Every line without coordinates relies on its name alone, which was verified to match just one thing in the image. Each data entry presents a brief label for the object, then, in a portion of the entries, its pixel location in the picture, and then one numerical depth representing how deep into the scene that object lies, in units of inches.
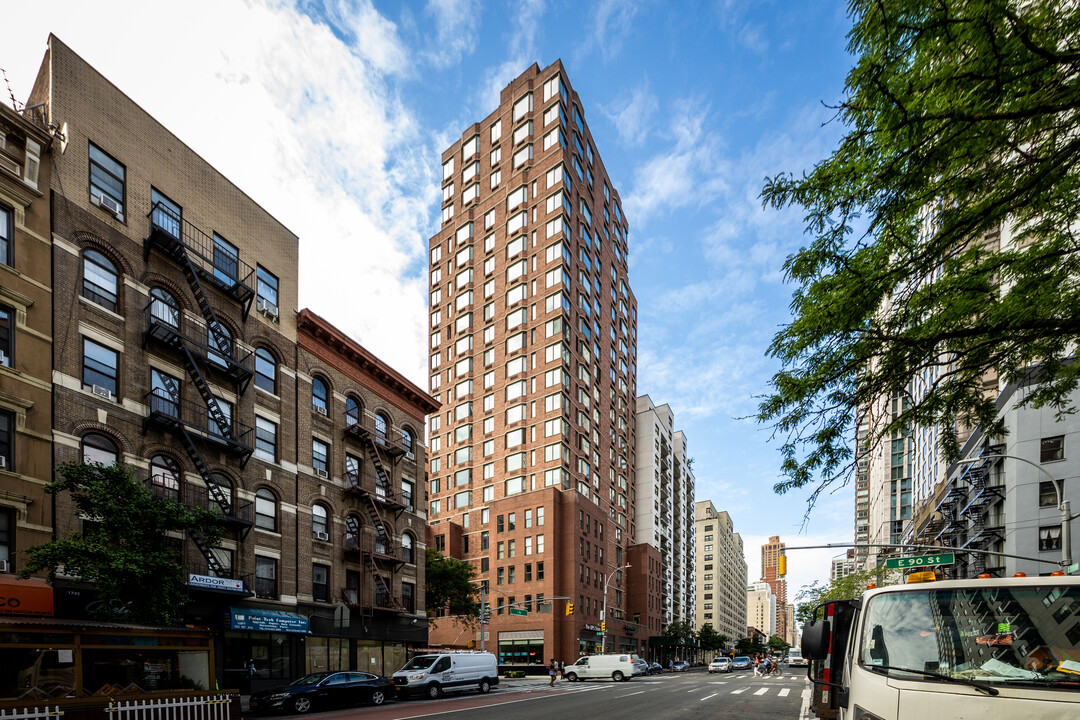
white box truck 157.8
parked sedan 821.9
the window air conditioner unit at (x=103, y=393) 842.2
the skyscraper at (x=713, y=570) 6565.0
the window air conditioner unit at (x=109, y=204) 888.3
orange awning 634.8
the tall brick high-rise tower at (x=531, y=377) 2474.2
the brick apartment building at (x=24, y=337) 714.8
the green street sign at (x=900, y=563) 506.0
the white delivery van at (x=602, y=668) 1646.2
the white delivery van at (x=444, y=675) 1057.5
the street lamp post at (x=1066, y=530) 699.1
